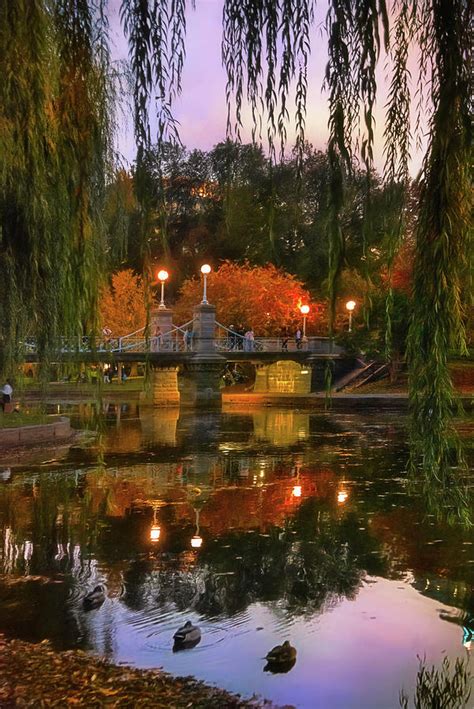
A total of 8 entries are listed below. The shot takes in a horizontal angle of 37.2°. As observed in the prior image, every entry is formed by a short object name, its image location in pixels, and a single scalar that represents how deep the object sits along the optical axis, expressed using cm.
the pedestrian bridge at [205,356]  3966
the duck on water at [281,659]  613
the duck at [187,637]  646
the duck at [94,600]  742
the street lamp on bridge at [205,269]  3270
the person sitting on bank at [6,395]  2356
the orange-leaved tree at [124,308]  4602
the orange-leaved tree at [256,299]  4881
